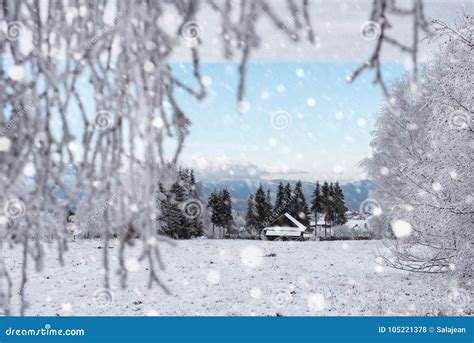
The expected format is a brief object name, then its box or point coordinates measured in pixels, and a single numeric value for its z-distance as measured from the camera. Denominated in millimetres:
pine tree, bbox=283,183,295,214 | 45519
